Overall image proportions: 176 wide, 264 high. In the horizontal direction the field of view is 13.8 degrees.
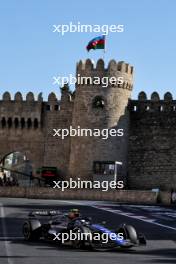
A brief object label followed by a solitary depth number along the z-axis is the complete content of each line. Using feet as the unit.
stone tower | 156.97
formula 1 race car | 54.08
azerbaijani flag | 159.43
